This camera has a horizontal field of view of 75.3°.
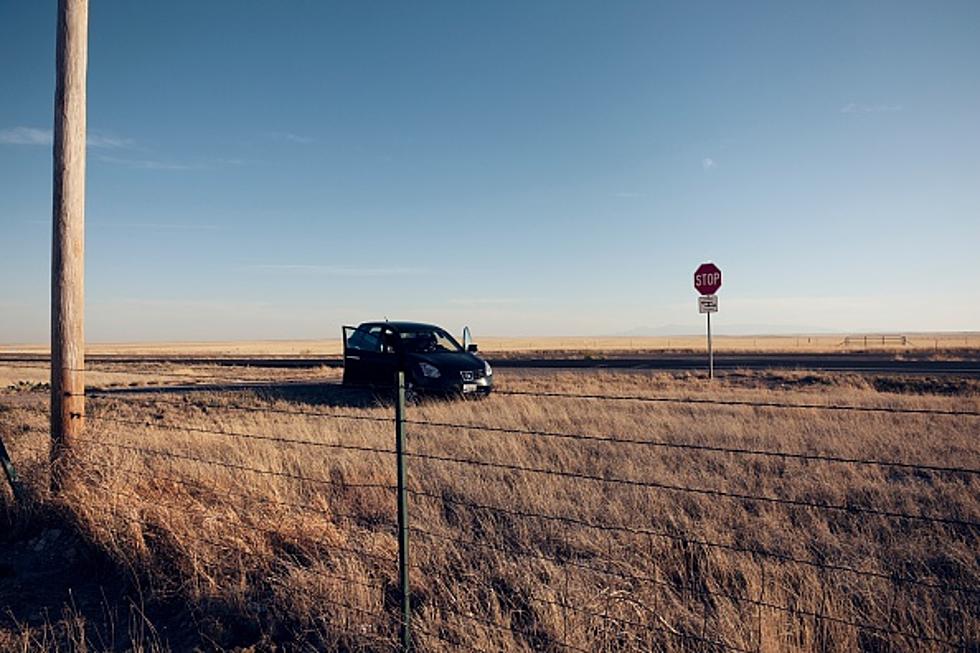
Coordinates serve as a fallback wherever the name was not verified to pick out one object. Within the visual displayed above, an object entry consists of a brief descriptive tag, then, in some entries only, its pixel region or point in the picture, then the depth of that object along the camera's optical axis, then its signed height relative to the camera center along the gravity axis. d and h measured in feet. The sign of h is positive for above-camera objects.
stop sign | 70.44 +6.54
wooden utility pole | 18.74 +3.43
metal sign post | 65.92 +3.43
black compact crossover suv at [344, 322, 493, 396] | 40.32 -1.37
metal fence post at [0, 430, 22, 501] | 17.44 -3.64
